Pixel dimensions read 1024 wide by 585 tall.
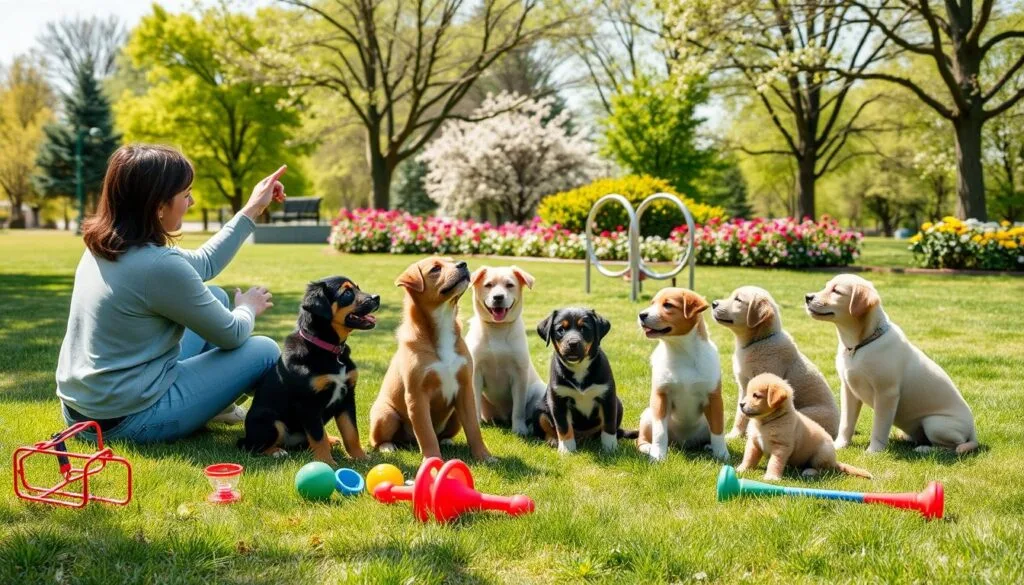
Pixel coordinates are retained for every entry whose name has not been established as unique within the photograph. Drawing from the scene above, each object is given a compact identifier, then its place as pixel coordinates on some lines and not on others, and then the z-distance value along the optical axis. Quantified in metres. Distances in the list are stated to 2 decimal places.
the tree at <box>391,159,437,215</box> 49.72
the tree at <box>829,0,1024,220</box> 19.06
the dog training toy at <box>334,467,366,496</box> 3.91
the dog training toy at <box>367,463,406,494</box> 3.85
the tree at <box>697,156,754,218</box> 52.78
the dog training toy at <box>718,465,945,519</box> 3.50
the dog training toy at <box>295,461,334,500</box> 3.79
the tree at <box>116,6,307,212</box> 40.06
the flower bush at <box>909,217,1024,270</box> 16.33
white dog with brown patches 4.72
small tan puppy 4.22
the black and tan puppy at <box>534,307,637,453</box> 4.76
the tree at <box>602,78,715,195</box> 32.69
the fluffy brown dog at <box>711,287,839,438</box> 4.98
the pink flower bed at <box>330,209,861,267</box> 17.67
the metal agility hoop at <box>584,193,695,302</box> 10.51
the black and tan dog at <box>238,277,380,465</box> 4.41
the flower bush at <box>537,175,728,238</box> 21.09
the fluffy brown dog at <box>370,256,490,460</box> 4.56
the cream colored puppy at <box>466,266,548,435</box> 5.34
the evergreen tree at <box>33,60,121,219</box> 46.47
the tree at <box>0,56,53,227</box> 52.41
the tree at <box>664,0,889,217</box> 19.53
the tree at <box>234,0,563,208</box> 26.73
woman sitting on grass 4.14
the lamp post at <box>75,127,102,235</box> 41.41
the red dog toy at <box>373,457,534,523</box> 3.45
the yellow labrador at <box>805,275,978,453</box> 4.79
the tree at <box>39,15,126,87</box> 53.19
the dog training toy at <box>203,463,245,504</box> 3.66
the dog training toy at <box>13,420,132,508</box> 3.33
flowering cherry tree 34.19
